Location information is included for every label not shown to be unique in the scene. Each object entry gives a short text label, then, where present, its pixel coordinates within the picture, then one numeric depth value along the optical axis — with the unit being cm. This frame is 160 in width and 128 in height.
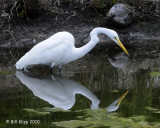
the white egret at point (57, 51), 1273
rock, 1865
